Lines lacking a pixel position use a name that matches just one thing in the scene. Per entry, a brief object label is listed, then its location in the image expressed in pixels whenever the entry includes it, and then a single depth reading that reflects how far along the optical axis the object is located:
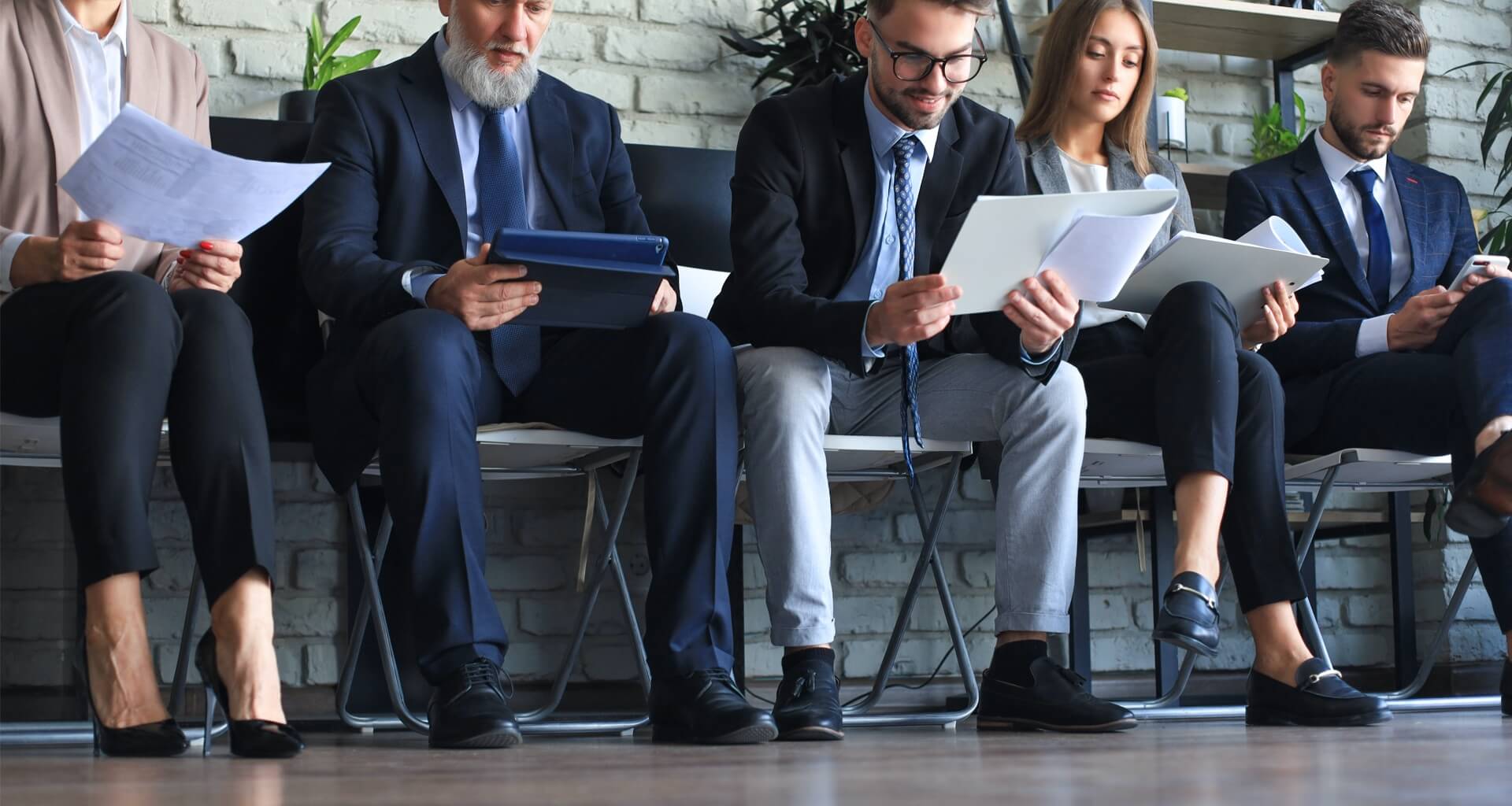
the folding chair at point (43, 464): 1.82
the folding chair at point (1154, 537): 2.29
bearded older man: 1.75
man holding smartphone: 2.36
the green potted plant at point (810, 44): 2.93
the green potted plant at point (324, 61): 2.72
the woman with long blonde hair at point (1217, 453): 2.04
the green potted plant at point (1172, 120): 3.22
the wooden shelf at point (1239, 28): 3.20
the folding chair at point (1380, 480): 2.40
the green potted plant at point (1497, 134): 3.23
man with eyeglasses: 1.93
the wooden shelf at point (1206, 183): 3.08
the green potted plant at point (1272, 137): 3.32
